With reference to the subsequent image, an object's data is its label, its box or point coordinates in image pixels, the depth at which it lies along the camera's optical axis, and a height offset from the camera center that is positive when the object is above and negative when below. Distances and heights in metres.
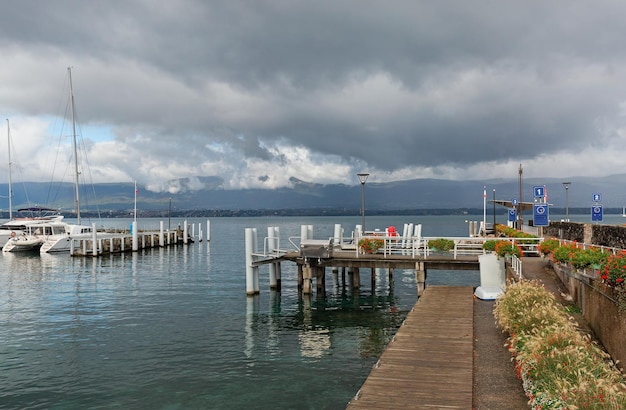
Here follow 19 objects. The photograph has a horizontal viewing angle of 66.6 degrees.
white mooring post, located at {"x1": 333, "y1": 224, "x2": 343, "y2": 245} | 41.88 -2.26
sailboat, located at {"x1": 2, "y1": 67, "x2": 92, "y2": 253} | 67.88 -3.77
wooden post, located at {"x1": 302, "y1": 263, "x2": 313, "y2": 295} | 31.67 -4.86
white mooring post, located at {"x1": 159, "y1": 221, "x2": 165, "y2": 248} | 78.90 -5.34
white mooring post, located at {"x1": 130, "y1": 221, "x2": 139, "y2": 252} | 69.12 -4.50
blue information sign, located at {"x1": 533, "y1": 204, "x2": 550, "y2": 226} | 30.39 -0.73
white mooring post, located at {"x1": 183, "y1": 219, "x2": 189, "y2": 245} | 88.12 -4.88
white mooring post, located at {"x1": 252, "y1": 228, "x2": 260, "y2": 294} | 32.47 -4.90
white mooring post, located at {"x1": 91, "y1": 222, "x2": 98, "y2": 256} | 62.80 -4.40
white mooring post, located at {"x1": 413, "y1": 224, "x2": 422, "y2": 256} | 47.07 -2.49
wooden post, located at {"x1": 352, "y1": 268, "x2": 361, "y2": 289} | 35.44 -5.51
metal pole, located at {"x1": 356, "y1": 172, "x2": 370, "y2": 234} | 35.94 +2.31
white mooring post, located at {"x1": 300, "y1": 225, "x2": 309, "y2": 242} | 34.86 -1.98
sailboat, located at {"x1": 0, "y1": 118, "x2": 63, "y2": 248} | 75.94 -2.40
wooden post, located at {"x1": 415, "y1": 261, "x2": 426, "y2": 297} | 28.48 -4.18
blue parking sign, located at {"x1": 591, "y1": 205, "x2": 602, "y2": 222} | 36.28 -0.69
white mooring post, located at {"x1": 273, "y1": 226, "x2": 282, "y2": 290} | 35.47 -4.94
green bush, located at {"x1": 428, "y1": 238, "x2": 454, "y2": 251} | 28.69 -2.39
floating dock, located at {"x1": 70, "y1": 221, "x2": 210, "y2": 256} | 63.44 -5.06
